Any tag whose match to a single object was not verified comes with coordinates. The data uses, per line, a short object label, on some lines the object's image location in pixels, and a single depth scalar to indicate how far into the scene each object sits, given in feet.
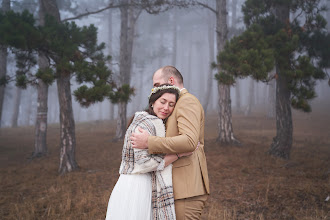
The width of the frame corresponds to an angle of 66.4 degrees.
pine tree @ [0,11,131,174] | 18.30
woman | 7.17
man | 7.07
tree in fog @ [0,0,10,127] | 39.78
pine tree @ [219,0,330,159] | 19.38
